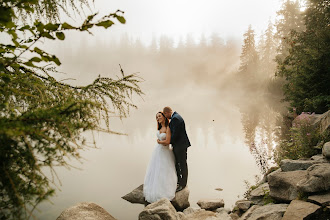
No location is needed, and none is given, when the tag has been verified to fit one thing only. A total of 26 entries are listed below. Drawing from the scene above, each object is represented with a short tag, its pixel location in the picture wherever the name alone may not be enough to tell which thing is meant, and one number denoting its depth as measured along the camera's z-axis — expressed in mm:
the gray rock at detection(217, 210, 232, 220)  5020
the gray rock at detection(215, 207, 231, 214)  5797
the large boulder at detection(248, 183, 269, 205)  5453
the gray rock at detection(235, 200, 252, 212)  5370
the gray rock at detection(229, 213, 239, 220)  5277
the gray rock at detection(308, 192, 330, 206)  3408
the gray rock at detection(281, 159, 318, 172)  5268
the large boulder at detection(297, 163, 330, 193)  3703
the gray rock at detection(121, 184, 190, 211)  6391
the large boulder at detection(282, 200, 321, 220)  3215
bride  6490
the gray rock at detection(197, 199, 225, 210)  5980
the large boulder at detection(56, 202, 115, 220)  4746
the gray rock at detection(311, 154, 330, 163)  4803
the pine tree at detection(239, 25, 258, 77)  47400
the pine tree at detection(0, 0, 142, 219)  1124
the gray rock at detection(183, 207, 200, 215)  5834
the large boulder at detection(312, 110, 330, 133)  6953
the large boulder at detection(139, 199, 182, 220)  4562
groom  6625
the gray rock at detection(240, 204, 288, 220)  3673
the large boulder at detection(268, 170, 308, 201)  4297
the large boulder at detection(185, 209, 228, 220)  4996
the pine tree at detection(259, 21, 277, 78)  48675
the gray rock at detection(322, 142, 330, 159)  4691
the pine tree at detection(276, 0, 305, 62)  34094
